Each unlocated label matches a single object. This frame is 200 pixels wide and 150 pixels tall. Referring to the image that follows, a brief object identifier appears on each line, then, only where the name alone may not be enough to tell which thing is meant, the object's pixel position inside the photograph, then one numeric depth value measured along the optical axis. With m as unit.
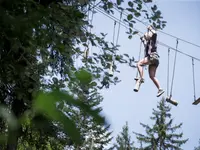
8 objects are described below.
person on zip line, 16.35
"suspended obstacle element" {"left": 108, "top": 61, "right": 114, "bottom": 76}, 8.79
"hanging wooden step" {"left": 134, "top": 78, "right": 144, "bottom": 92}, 16.45
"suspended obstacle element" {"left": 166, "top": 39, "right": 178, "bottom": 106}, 17.98
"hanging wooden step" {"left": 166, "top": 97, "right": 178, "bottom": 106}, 17.98
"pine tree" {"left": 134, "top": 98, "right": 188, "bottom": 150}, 66.86
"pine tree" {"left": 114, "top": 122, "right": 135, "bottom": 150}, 85.20
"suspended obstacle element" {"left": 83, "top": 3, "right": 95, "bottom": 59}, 8.66
